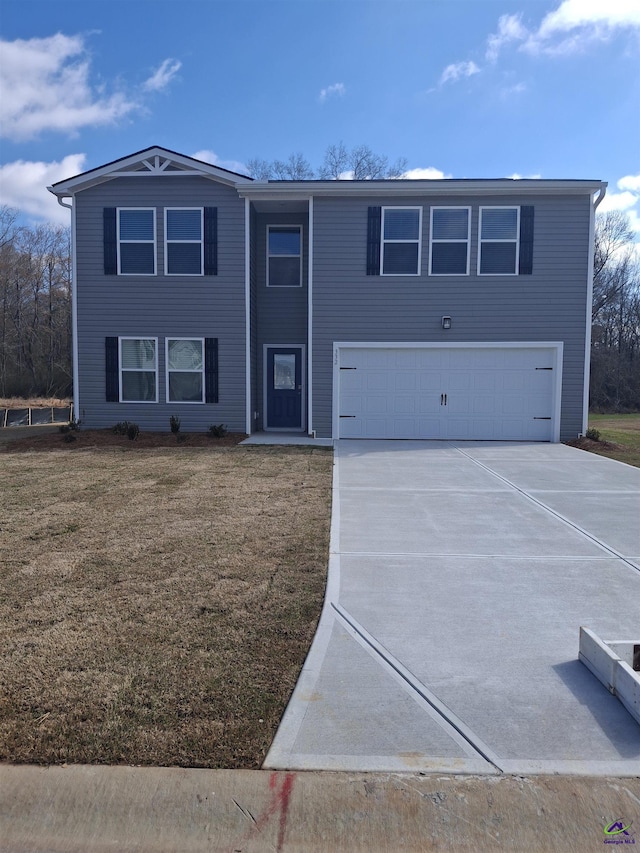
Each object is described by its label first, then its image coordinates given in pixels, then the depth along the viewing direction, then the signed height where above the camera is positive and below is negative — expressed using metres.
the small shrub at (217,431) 12.81 -1.13
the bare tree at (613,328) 32.09 +3.03
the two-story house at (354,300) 12.67 +1.70
